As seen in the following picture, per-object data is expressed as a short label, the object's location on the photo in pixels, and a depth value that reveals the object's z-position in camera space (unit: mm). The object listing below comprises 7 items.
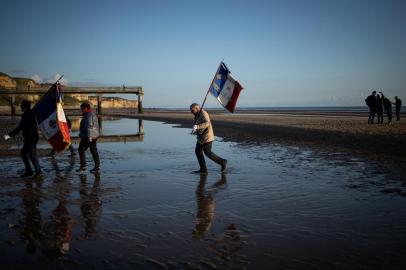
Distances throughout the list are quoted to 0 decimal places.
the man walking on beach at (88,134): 10086
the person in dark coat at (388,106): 24141
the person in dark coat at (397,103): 27400
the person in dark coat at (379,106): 23484
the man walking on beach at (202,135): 9812
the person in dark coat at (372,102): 23750
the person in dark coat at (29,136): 9188
